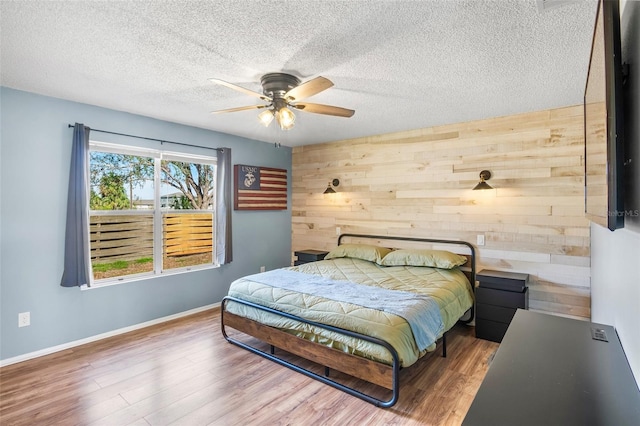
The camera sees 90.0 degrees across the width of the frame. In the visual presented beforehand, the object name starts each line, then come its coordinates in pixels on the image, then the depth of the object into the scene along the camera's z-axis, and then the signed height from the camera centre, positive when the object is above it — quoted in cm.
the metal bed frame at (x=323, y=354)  229 -117
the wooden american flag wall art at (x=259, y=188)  493 +42
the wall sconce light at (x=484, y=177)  375 +43
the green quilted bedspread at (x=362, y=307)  236 -82
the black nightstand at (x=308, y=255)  513 -69
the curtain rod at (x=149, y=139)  351 +93
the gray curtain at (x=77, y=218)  326 -4
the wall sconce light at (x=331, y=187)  521 +43
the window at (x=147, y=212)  363 +2
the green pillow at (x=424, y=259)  380 -57
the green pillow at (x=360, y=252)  441 -56
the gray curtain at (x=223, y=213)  459 +1
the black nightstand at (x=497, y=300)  332 -93
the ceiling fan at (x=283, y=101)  253 +91
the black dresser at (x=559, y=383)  87 -56
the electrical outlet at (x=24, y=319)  304 -100
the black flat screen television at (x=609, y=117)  98 +31
